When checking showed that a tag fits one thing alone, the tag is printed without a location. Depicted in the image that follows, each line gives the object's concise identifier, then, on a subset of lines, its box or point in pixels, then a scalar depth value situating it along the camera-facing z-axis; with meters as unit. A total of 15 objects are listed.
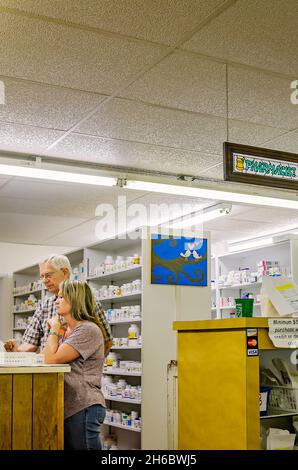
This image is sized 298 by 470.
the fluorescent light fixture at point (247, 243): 11.45
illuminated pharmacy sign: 4.41
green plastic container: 3.94
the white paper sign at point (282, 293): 3.74
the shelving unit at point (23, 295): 11.02
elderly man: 4.79
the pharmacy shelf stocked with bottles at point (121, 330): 7.02
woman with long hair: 3.79
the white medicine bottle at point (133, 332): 7.05
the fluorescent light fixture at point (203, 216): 8.45
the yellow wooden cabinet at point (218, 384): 3.48
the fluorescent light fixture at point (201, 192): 6.70
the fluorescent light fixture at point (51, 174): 6.19
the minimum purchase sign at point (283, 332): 3.60
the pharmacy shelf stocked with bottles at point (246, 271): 8.12
